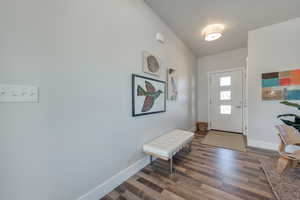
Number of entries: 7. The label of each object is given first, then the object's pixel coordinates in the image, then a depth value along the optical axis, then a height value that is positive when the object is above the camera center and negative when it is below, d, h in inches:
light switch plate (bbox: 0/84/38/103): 31.6 +1.6
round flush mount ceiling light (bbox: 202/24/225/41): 99.2 +58.1
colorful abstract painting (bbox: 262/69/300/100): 91.9 +11.6
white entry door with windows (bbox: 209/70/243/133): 146.7 -2.0
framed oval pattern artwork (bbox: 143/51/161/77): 76.9 +24.4
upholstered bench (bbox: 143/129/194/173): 67.3 -28.3
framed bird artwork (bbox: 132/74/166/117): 69.7 +2.4
